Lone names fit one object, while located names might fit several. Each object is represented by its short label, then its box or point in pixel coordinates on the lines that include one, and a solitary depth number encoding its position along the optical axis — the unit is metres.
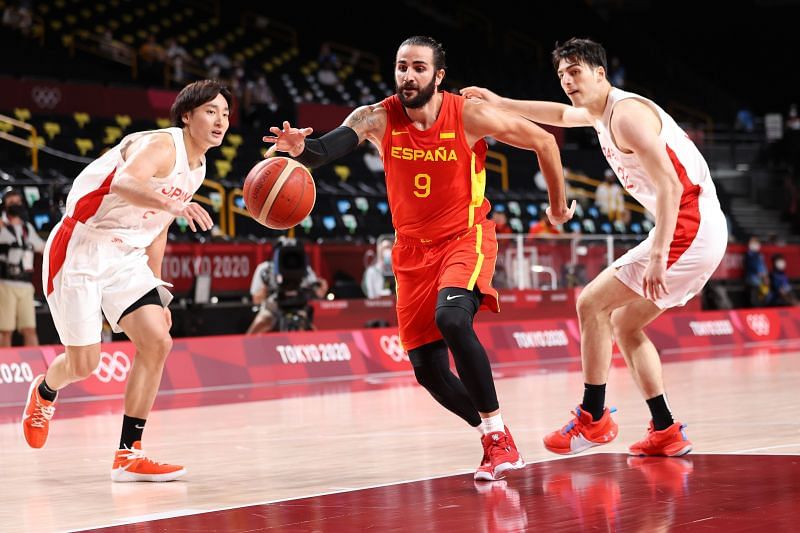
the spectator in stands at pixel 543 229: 18.81
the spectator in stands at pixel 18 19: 23.68
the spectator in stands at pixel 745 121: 33.12
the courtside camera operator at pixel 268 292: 14.74
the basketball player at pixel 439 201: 5.83
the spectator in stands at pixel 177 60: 24.61
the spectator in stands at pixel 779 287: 22.91
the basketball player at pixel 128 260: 6.31
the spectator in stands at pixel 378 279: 17.39
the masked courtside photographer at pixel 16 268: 13.00
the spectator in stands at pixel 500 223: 17.92
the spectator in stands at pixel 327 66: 27.62
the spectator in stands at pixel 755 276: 22.38
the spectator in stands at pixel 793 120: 31.09
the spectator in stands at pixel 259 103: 23.31
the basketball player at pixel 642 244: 5.95
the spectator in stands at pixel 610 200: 23.55
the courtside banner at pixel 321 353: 12.16
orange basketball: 5.81
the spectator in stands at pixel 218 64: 25.19
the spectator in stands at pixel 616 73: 31.84
